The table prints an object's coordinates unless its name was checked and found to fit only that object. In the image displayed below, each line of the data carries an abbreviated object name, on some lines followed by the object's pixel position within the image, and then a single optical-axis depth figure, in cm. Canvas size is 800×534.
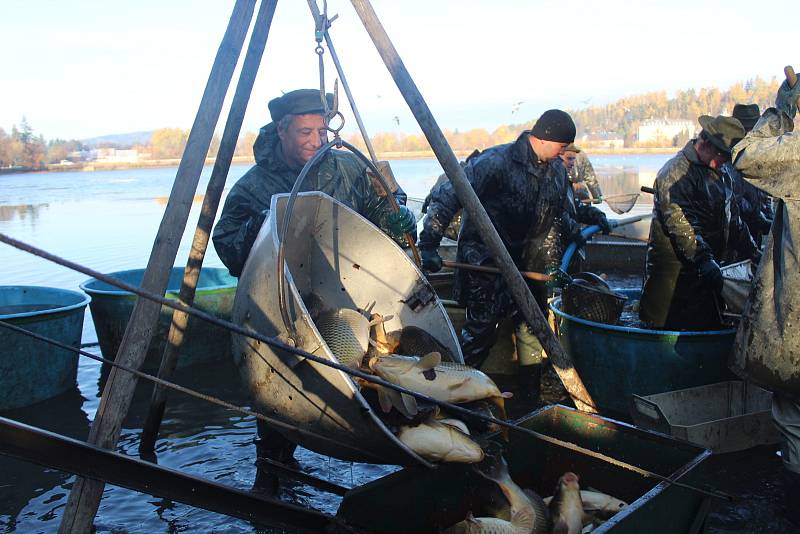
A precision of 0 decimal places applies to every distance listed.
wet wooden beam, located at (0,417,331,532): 235
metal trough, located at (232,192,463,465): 284
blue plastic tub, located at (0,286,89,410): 556
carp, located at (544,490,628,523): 330
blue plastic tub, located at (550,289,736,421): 495
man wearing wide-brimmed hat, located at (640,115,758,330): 527
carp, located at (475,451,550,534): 310
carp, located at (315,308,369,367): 330
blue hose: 605
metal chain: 410
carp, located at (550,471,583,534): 307
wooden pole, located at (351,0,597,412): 381
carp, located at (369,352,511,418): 317
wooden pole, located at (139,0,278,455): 404
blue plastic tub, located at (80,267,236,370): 659
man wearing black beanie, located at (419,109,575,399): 572
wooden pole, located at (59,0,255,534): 324
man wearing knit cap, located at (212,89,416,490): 434
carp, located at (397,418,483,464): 290
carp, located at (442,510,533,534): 296
